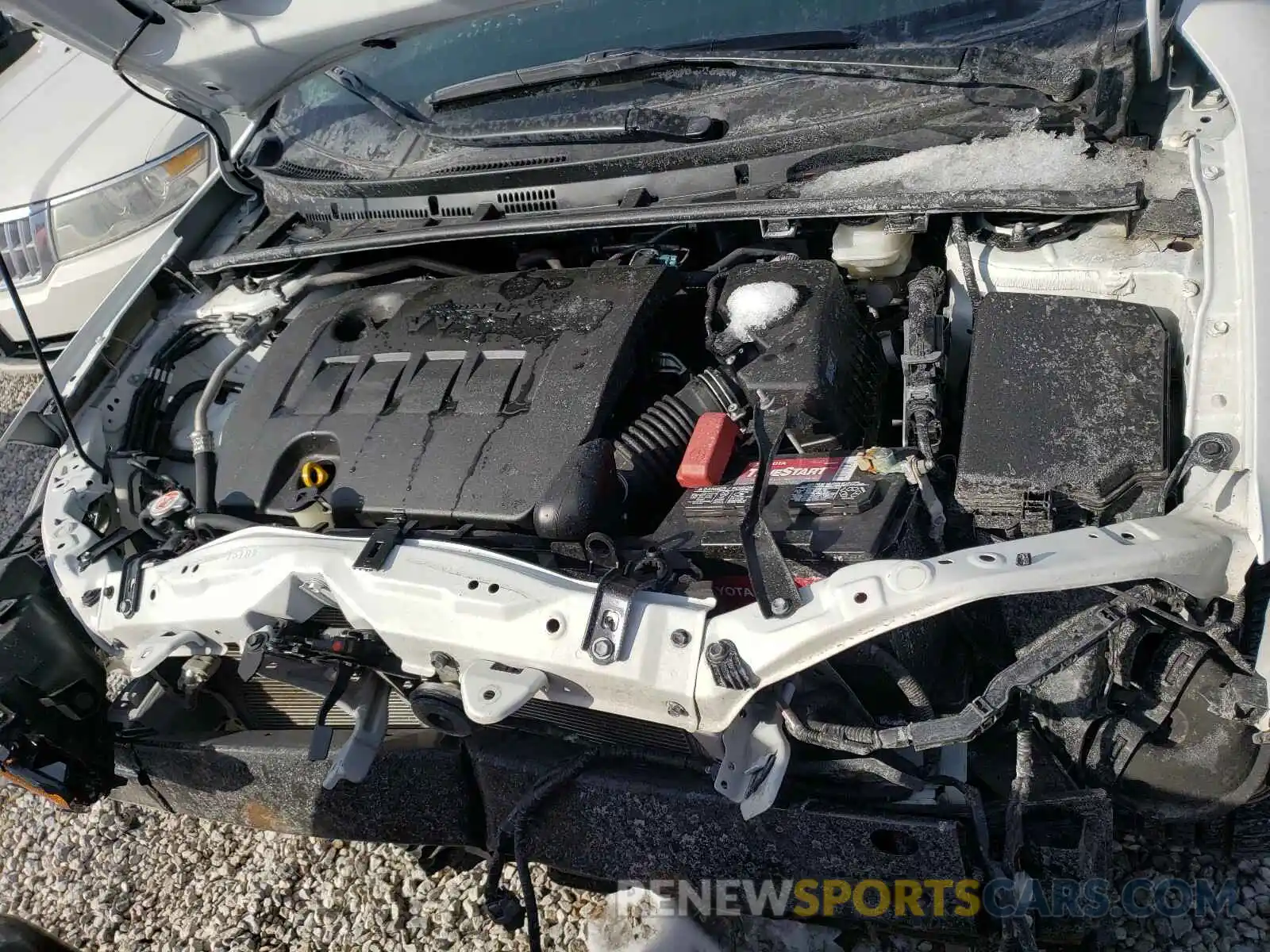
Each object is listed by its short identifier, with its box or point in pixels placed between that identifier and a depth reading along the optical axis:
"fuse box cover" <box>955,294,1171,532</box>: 1.87
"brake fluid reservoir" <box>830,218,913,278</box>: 2.19
